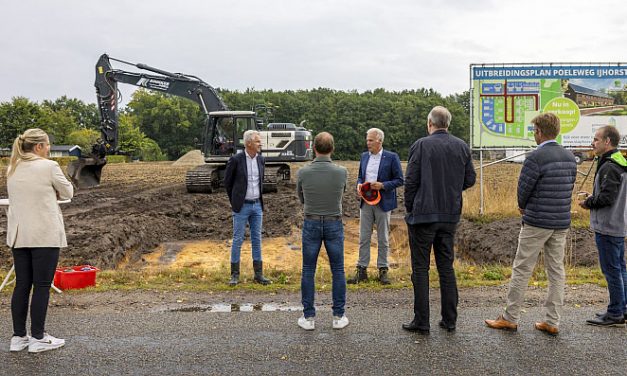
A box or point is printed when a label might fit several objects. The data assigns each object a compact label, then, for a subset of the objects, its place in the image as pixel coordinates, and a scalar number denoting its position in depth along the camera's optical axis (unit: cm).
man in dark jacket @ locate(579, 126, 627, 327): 504
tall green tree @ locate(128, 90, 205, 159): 8756
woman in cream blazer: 455
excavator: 1841
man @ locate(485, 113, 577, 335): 484
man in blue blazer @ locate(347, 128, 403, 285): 693
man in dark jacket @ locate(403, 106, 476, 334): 496
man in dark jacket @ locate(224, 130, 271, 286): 698
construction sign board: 1102
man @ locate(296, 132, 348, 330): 520
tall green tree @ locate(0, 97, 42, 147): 7050
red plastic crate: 653
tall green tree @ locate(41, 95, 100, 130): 10256
